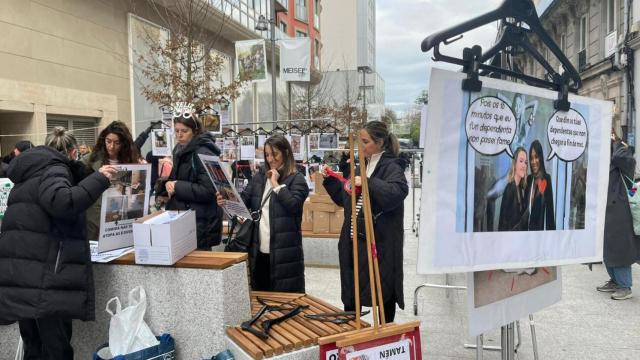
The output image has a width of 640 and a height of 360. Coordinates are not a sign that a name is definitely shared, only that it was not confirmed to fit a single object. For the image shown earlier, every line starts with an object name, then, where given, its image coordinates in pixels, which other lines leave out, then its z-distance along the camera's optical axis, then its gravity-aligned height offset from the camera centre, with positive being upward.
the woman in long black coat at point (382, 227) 3.14 -0.56
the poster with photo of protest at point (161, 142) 7.42 +0.04
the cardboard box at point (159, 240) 2.68 -0.54
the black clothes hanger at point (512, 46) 1.73 +0.37
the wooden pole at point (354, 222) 2.20 -0.37
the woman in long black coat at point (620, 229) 4.97 -0.92
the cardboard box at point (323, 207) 6.62 -0.87
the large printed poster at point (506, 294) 2.01 -0.68
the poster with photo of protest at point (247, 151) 8.64 -0.12
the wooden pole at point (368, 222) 2.14 -0.37
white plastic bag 2.62 -1.03
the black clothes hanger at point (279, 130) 9.17 +0.28
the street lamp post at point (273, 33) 11.87 +2.74
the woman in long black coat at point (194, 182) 3.48 -0.27
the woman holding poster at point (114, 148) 3.55 -0.03
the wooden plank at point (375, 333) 2.10 -0.86
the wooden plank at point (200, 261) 2.64 -0.66
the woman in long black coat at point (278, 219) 3.63 -0.58
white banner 11.41 +2.04
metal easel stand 2.25 -0.95
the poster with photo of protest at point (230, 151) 8.70 -0.12
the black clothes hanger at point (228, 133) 10.00 +0.24
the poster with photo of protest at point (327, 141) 8.43 +0.05
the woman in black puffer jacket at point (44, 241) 2.54 -0.52
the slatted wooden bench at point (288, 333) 2.43 -1.04
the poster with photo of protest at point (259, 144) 8.70 -0.01
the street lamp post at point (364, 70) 29.94 +6.66
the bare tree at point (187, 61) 9.95 +1.81
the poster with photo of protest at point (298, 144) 8.77 +0.00
